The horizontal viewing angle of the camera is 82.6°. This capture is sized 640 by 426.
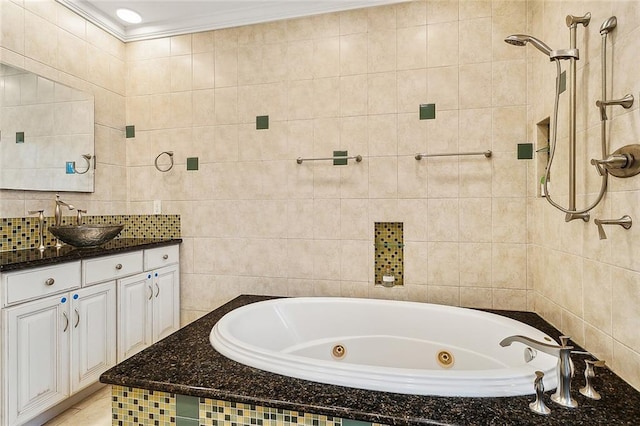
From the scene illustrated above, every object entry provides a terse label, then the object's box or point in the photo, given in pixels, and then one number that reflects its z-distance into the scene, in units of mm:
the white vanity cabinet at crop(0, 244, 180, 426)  1745
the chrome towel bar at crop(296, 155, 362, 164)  2477
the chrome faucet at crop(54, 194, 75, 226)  2387
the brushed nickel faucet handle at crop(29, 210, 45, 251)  2291
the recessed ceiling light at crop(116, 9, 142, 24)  2689
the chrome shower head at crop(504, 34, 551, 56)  1590
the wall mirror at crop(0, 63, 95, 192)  2158
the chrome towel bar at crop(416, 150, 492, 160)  2291
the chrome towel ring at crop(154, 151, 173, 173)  2900
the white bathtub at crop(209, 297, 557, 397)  1585
